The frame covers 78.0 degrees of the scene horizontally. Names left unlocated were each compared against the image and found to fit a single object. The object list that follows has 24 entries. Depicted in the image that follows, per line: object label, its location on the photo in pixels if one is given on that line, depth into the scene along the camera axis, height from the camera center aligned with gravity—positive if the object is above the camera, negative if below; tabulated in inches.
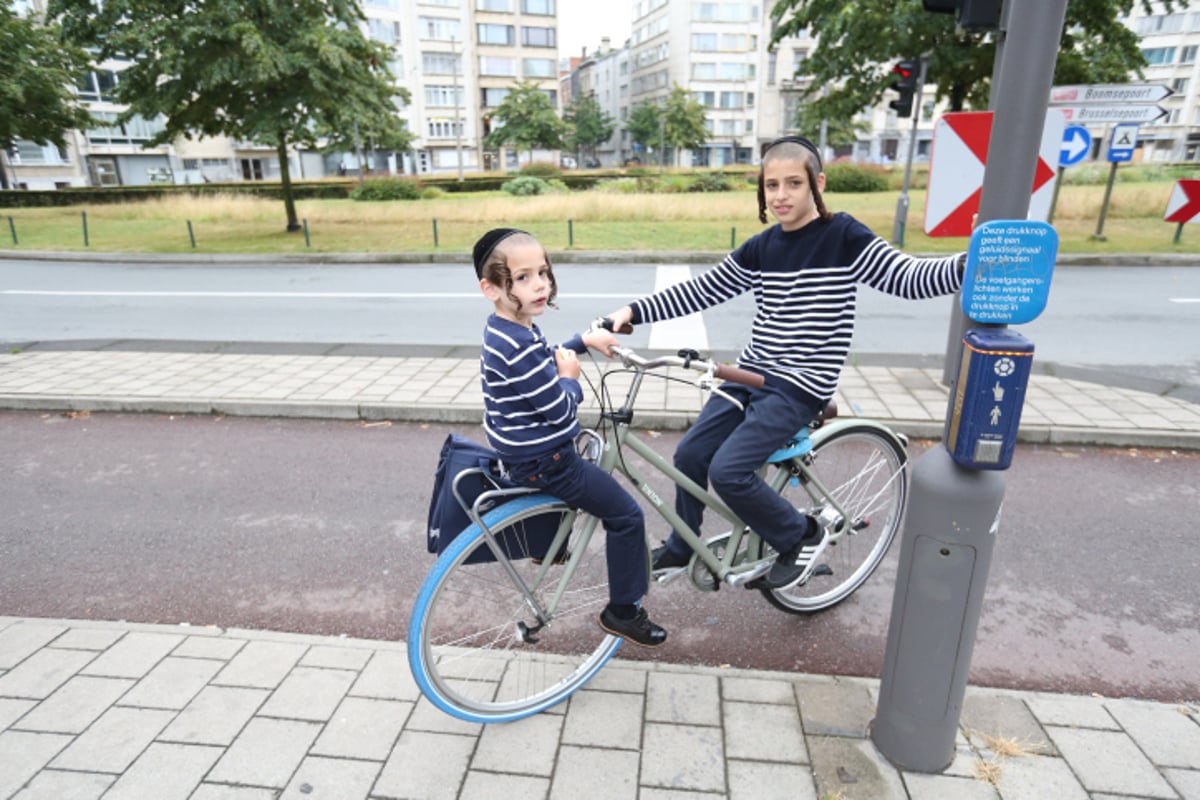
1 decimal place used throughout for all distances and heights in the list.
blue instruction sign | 74.3 -10.0
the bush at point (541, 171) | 1726.1 -8.5
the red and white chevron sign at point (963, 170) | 207.0 -0.6
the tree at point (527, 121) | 2374.5 +142.1
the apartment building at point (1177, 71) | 2450.8 +315.2
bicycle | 98.9 -59.4
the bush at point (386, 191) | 1190.9 -37.1
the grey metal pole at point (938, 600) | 83.7 -49.1
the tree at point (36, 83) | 924.0 +101.8
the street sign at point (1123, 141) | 595.8 +21.0
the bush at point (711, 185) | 1302.9 -29.4
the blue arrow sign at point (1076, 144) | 401.1 +13.0
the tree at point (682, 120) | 2662.4 +163.4
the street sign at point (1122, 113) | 366.3 +26.5
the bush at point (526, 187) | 1314.1 -33.9
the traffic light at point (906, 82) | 549.6 +61.6
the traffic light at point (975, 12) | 176.2 +35.6
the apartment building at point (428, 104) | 2186.3 +215.6
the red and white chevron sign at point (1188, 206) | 350.9 -18.2
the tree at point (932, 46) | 585.6 +97.1
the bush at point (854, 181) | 1248.8 -21.2
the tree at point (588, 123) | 2925.7 +169.0
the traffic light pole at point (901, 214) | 606.3 -36.3
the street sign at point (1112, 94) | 355.3 +34.6
